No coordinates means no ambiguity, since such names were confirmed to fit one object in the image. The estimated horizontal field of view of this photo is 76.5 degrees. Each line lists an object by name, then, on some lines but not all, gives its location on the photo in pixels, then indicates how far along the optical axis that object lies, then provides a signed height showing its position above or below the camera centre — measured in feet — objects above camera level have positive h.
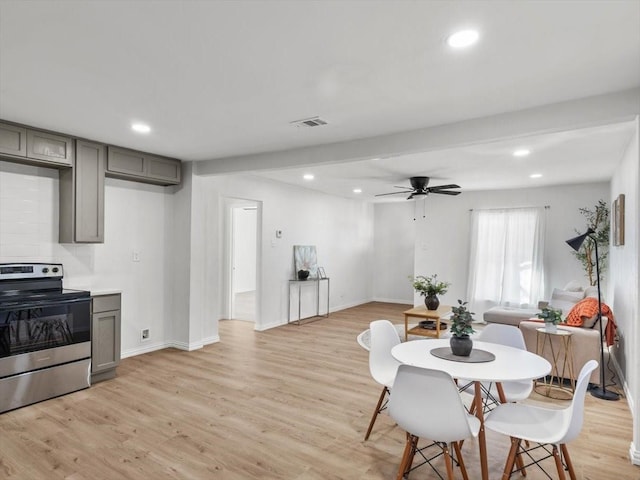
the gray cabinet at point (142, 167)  14.99 +2.69
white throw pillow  19.01 -2.73
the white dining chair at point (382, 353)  9.82 -2.98
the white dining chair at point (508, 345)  9.25 -2.65
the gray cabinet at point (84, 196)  13.83 +1.30
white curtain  23.81 -1.00
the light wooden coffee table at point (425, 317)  18.85 -3.63
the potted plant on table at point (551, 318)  13.24 -2.48
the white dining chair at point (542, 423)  6.88 -3.33
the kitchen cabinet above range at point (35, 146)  12.00 +2.70
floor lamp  12.73 -4.50
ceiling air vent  11.45 +3.35
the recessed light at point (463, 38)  6.74 +3.45
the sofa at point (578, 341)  13.58 -3.41
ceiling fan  20.54 +2.70
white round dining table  7.46 -2.49
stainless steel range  11.34 -3.06
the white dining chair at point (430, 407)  6.70 -2.85
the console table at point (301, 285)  23.91 -3.08
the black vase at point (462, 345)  8.67 -2.25
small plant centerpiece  8.67 -2.07
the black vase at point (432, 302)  20.12 -3.08
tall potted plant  21.33 -0.02
